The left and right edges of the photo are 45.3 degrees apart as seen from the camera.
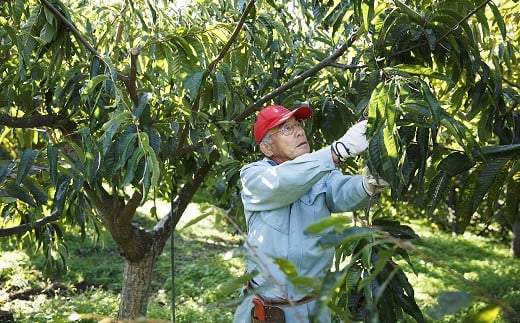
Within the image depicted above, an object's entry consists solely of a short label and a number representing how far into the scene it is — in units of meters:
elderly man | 1.67
